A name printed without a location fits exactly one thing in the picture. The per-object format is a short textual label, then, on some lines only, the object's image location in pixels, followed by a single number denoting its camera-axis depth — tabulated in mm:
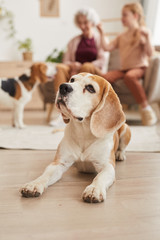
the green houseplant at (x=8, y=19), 5219
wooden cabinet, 4805
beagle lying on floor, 1210
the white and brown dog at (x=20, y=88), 3043
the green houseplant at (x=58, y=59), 4636
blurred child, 3145
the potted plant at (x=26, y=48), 4961
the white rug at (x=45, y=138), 2137
